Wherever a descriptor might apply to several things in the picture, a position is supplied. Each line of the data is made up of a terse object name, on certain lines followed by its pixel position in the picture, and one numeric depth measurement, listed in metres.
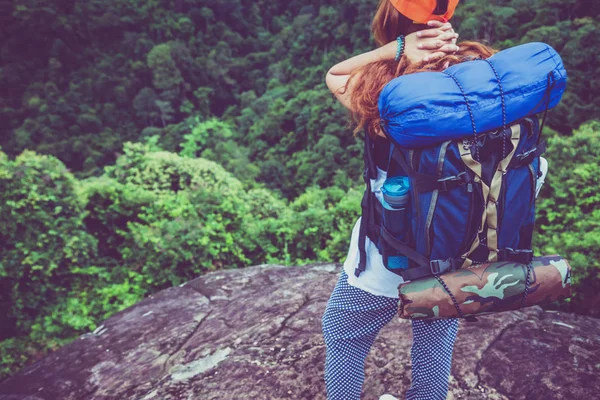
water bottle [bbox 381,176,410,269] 1.03
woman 1.08
